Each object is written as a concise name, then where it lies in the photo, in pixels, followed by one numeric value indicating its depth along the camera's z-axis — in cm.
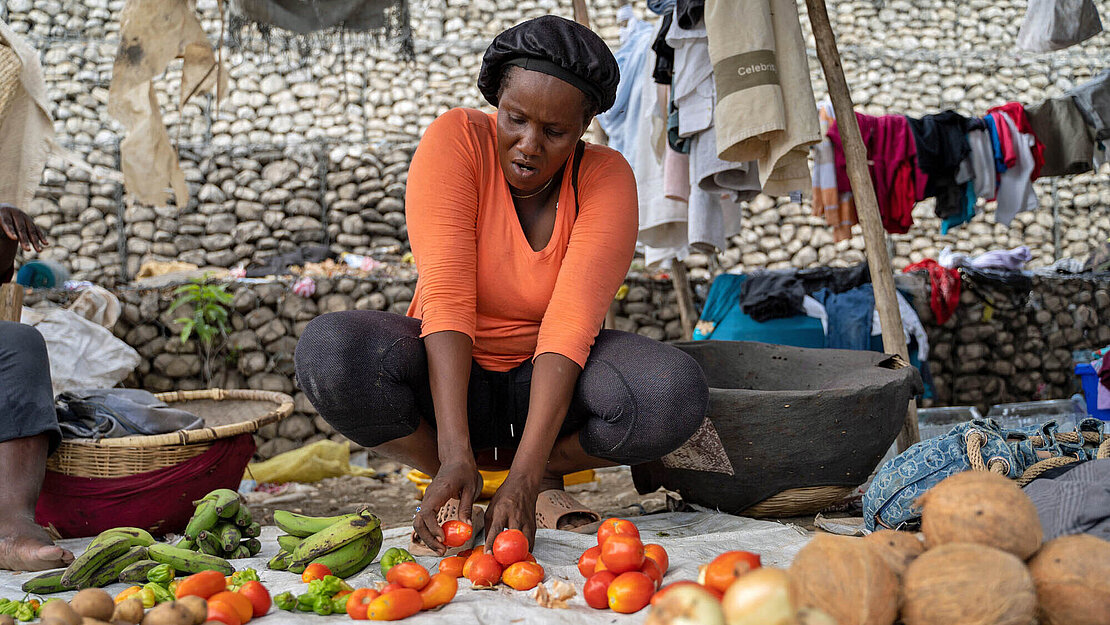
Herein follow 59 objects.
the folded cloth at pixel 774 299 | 491
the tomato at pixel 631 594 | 139
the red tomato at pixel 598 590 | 143
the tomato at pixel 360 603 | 139
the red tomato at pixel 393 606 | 137
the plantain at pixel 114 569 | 169
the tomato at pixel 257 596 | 144
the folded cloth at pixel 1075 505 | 131
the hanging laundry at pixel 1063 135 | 533
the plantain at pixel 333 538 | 168
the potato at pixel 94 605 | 125
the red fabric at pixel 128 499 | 245
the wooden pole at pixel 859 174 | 317
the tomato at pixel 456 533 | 170
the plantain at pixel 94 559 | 166
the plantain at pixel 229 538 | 194
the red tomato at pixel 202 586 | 142
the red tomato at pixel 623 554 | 145
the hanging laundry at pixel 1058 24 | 440
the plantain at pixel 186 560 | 170
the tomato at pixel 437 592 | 146
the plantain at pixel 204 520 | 194
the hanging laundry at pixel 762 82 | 288
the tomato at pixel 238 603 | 137
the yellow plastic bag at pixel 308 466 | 423
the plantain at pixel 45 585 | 167
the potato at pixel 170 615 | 123
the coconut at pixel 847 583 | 92
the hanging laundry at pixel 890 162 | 497
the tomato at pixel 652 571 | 150
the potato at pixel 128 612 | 129
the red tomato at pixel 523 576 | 155
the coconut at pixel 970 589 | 89
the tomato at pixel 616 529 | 164
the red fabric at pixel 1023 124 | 529
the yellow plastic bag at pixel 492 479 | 305
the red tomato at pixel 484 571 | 157
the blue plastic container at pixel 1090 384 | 391
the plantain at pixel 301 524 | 186
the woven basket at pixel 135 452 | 243
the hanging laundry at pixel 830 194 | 489
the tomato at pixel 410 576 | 146
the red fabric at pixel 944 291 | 611
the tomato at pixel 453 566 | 163
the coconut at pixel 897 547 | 102
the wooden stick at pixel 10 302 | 301
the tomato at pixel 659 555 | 159
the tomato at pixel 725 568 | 107
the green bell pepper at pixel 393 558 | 164
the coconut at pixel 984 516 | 100
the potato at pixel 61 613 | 116
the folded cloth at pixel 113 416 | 253
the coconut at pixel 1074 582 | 93
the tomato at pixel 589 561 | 158
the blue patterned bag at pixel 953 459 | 197
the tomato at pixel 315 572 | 159
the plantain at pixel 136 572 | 168
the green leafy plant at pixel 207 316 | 550
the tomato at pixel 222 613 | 134
